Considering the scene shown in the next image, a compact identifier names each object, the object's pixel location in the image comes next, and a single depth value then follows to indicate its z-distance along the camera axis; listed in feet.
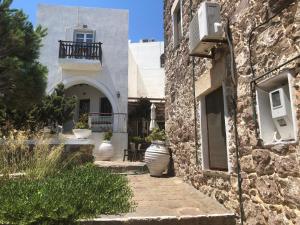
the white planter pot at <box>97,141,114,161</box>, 44.19
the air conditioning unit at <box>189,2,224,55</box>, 14.67
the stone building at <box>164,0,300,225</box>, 9.77
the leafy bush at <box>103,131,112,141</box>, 45.99
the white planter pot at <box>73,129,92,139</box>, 34.46
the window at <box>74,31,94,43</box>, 53.88
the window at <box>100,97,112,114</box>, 56.03
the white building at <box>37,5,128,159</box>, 50.96
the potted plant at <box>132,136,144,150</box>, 48.78
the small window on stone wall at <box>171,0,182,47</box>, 25.71
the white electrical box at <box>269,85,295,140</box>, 9.95
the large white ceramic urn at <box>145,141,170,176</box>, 24.86
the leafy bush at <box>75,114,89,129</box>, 35.32
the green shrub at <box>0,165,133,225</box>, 12.21
